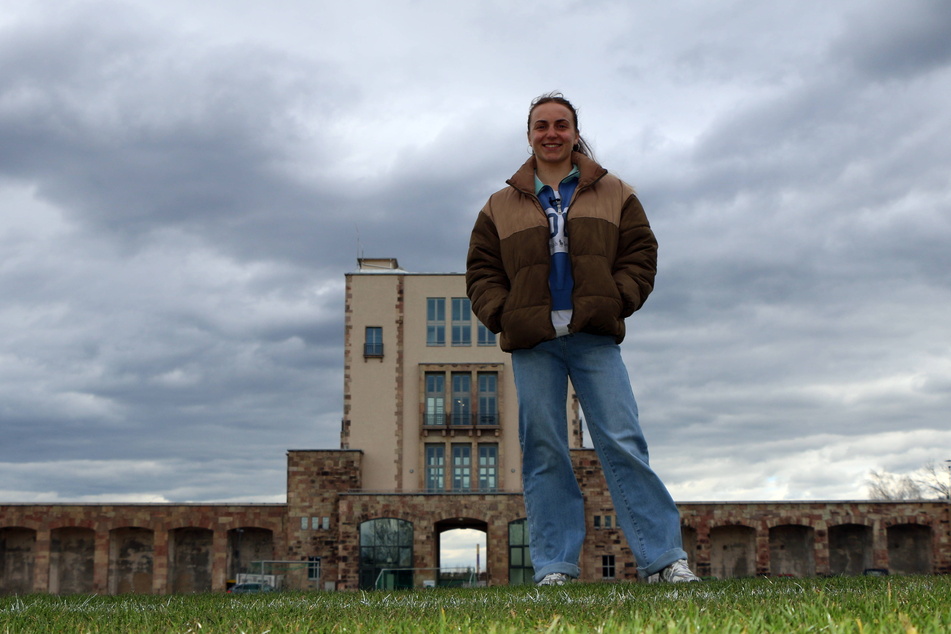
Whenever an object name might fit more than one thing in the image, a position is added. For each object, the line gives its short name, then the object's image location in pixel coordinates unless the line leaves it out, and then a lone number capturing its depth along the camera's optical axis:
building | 37.31
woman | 4.78
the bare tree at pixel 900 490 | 62.97
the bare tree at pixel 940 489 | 56.41
